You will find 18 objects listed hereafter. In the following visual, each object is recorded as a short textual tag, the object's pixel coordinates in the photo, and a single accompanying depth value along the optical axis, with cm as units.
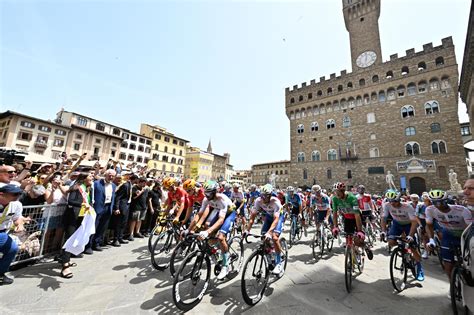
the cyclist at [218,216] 399
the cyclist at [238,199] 880
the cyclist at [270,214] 405
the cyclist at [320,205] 706
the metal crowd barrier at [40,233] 422
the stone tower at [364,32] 3325
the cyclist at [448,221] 359
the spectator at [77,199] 447
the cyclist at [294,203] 759
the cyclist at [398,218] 444
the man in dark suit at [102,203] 551
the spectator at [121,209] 632
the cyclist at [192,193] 491
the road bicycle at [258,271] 325
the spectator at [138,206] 699
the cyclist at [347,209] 465
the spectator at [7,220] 321
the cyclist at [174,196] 533
